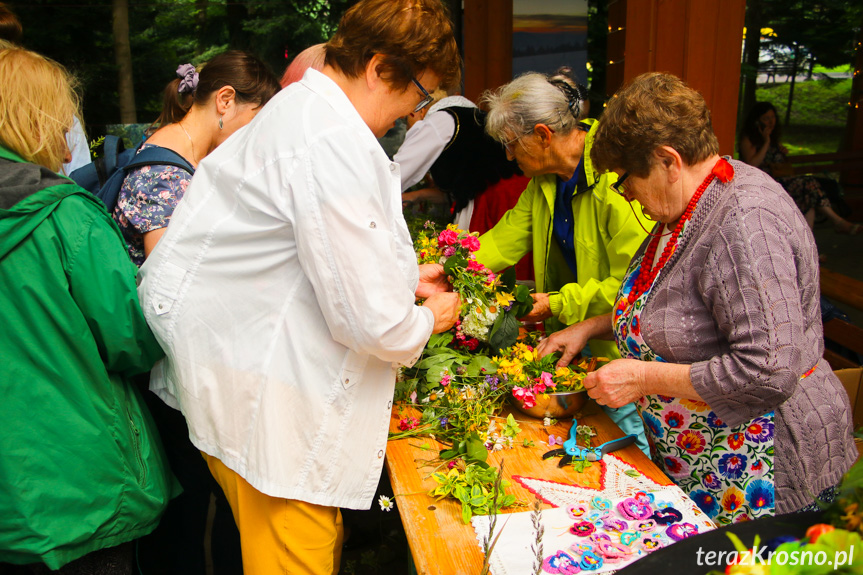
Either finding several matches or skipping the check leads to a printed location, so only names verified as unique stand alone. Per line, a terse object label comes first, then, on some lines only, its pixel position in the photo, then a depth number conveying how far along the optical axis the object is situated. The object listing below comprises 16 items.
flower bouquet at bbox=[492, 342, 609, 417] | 2.03
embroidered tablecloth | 1.41
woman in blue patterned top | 2.18
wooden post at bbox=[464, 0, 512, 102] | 5.96
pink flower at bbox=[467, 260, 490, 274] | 2.36
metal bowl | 2.02
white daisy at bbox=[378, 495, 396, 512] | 1.63
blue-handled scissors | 1.83
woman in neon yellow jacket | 2.40
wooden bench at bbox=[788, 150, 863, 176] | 5.57
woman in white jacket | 1.43
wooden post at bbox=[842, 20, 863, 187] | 5.14
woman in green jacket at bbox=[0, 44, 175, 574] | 1.56
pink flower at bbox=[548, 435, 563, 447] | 1.92
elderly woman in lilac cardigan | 1.59
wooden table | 1.46
